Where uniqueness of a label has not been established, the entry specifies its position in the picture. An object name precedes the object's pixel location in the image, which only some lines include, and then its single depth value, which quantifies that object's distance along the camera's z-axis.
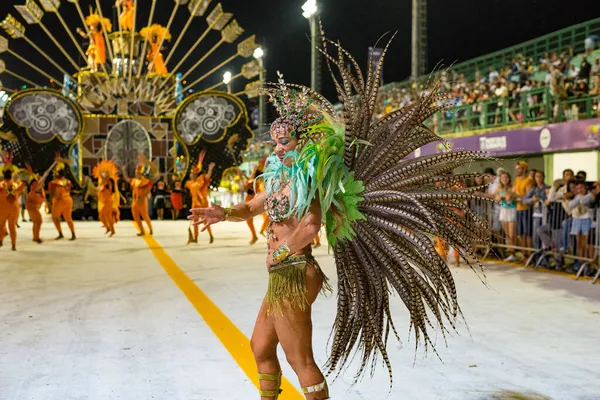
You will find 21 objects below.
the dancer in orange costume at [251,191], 14.63
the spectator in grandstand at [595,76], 15.52
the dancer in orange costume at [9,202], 13.47
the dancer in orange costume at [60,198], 15.71
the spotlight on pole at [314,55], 23.17
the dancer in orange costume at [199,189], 14.86
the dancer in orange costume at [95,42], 26.38
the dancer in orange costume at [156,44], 25.98
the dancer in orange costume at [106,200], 17.06
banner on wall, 15.73
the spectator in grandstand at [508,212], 11.49
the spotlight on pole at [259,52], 32.75
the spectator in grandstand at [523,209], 11.23
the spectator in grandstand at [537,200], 10.94
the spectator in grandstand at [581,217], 9.67
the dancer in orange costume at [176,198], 23.08
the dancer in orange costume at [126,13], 25.62
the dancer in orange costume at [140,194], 16.27
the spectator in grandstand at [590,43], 17.11
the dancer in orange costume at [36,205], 14.98
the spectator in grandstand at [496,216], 12.00
